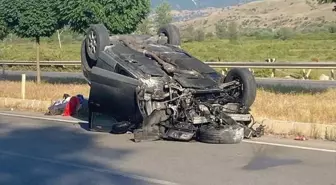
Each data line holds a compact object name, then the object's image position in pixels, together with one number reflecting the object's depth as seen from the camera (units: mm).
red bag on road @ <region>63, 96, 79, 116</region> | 16516
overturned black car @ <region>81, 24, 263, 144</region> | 12125
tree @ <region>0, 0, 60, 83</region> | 26094
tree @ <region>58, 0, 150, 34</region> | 23828
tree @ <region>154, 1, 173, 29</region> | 94994
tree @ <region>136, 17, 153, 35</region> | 70900
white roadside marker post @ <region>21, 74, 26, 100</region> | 20438
